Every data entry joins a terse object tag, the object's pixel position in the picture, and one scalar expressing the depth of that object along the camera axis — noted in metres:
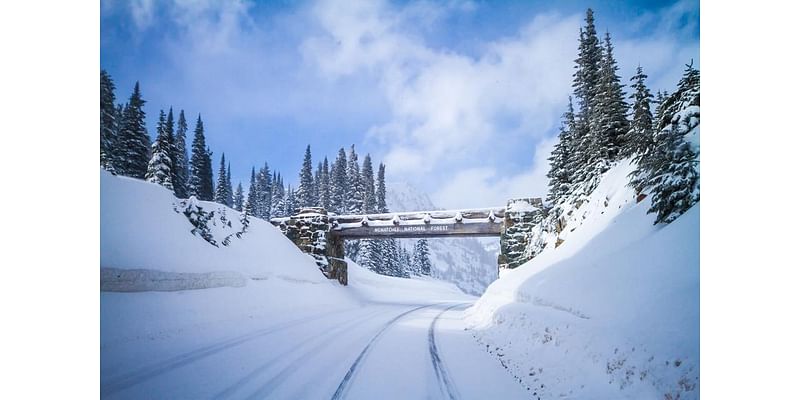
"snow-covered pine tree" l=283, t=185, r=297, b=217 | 45.62
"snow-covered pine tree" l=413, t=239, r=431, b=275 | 57.56
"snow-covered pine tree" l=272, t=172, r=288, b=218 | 44.37
